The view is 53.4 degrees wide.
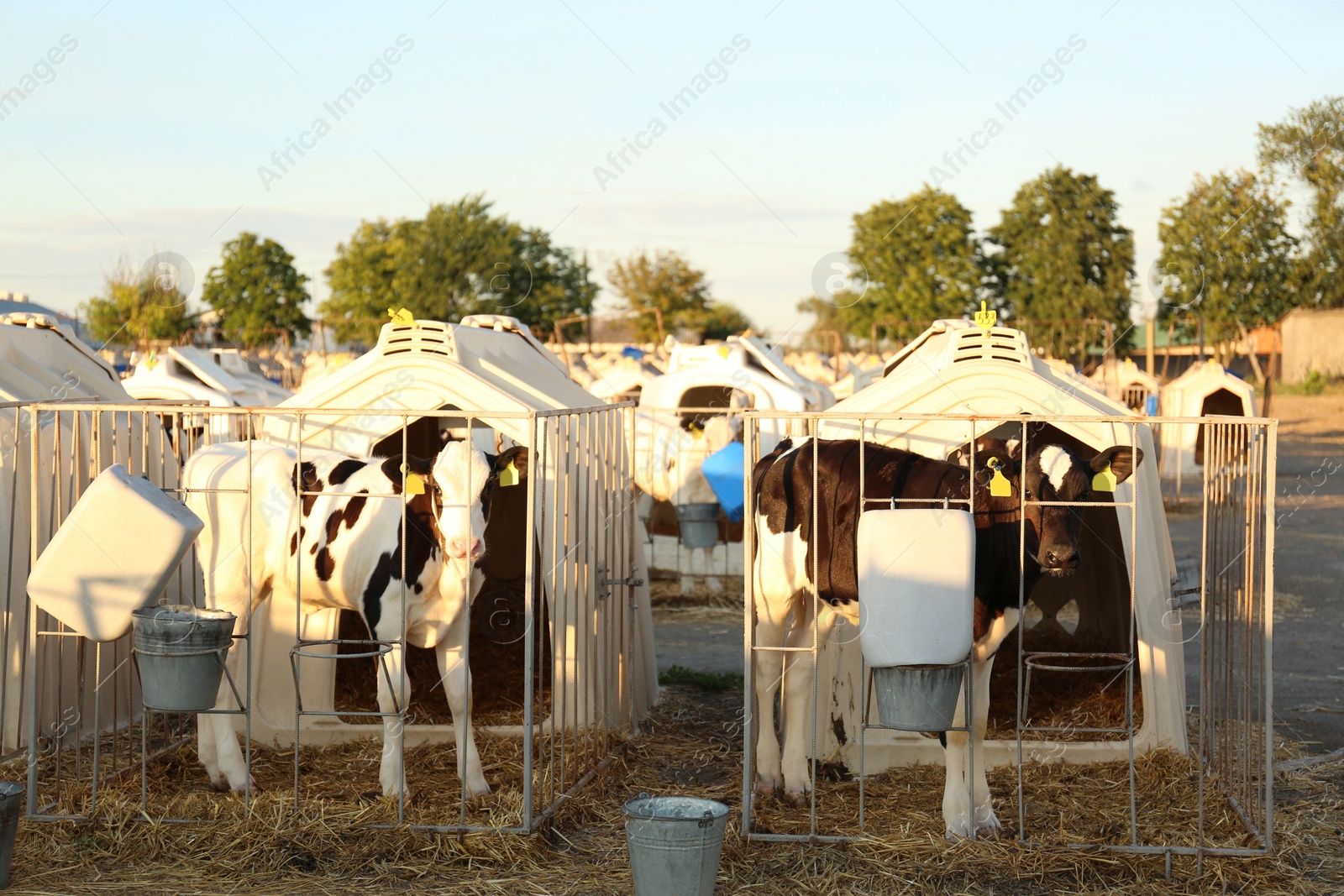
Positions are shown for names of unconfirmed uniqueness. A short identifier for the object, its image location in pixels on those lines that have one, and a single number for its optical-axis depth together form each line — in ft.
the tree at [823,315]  213.87
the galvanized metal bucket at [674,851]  16.58
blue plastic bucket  39.37
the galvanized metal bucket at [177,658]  18.48
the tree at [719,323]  175.52
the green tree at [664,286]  172.45
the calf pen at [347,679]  20.48
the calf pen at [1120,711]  19.36
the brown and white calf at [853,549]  20.02
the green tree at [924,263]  141.08
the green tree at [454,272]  134.82
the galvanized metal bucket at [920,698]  17.65
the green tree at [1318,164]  128.16
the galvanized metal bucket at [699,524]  40.91
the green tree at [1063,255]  135.03
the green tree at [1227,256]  118.21
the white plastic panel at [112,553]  18.60
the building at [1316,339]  131.75
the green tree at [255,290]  131.44
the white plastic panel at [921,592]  17.61
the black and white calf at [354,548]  20.77
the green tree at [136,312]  124.77
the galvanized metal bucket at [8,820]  17.78
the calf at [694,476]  43.34
